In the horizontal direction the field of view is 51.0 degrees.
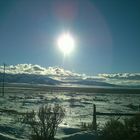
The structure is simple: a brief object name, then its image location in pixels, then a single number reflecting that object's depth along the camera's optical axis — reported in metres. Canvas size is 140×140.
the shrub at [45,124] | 6.10
